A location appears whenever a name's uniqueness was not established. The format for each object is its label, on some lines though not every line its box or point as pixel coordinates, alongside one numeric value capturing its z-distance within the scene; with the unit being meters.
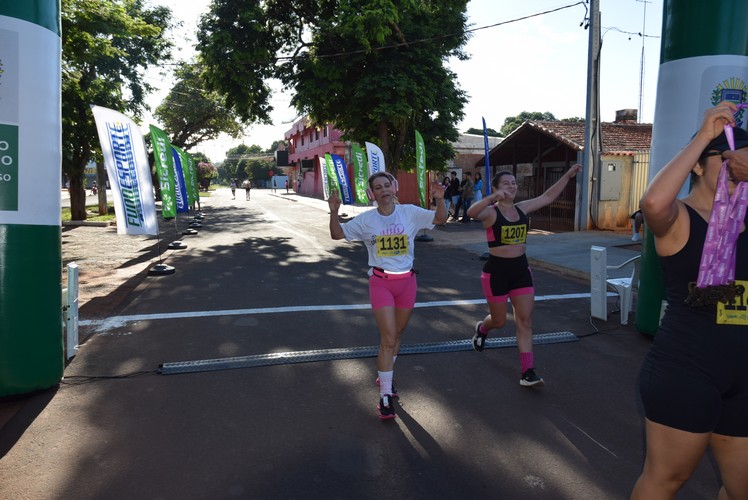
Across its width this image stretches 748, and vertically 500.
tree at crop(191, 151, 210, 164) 98.56
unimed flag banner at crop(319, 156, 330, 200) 20.60
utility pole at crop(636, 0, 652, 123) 36.77
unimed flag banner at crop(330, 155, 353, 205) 20.44
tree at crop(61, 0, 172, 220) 11.34
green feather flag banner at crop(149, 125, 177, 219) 12.40
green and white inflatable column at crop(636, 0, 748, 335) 5.29
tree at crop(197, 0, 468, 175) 18.44
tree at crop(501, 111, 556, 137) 78.69
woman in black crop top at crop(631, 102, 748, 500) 1.96
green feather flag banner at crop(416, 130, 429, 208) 14.89
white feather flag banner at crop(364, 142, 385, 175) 15.93
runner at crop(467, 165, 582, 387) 4.74
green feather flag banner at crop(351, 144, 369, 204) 18.36
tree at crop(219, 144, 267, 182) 131.25
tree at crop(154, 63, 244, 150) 40.31
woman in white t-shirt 4.18
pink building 44.78
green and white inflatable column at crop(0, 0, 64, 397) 4.11
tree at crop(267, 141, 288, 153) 155.50
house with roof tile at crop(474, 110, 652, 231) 17.08
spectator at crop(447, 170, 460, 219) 22.39
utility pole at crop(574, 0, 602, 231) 16.02
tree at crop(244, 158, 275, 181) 111.75
